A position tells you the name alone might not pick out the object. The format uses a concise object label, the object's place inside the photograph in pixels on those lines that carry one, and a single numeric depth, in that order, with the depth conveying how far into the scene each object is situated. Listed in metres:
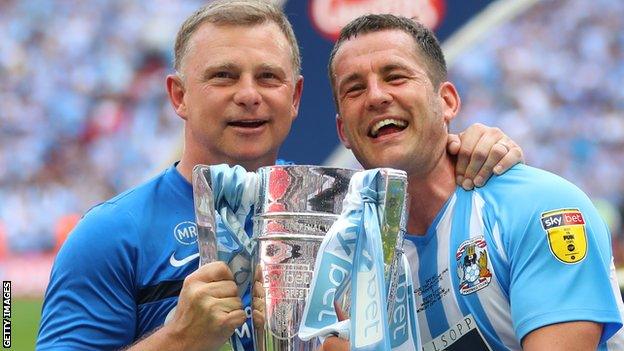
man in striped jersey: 6.34
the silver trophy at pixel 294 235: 5.91
